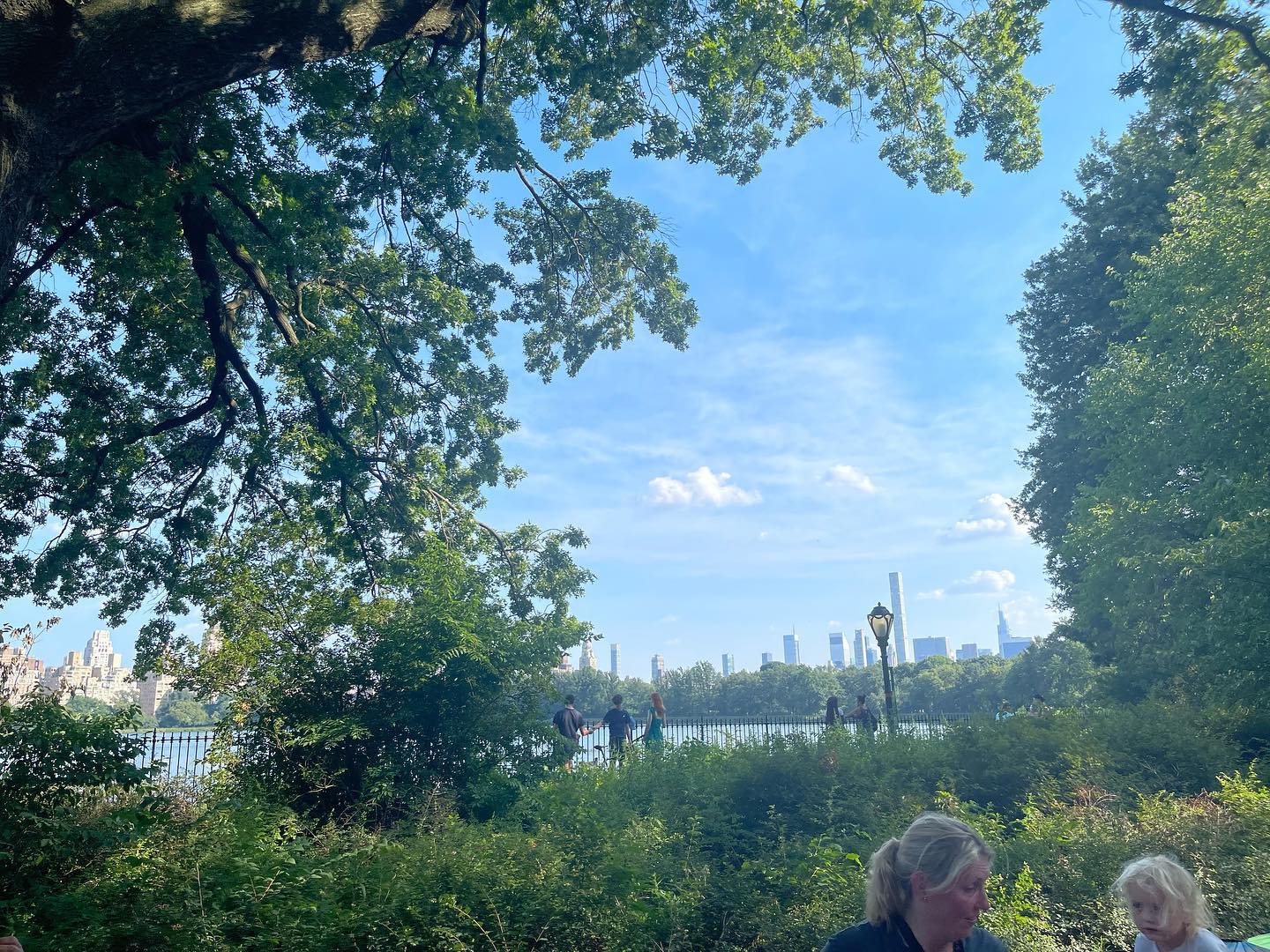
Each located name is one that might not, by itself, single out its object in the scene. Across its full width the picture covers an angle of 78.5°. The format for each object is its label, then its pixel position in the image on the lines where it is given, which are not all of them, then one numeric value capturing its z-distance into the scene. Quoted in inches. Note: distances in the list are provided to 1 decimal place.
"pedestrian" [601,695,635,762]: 673.0
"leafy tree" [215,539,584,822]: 384.2
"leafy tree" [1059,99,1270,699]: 518.0
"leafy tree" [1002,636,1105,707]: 2322.8
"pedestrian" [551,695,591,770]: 552.7
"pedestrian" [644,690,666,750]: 637.1
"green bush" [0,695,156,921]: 221.0
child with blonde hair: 137.7
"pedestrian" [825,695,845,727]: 686.9
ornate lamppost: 649.0
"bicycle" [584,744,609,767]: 491.0
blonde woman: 101.0
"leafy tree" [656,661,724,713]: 3772.1
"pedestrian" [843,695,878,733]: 699.1
